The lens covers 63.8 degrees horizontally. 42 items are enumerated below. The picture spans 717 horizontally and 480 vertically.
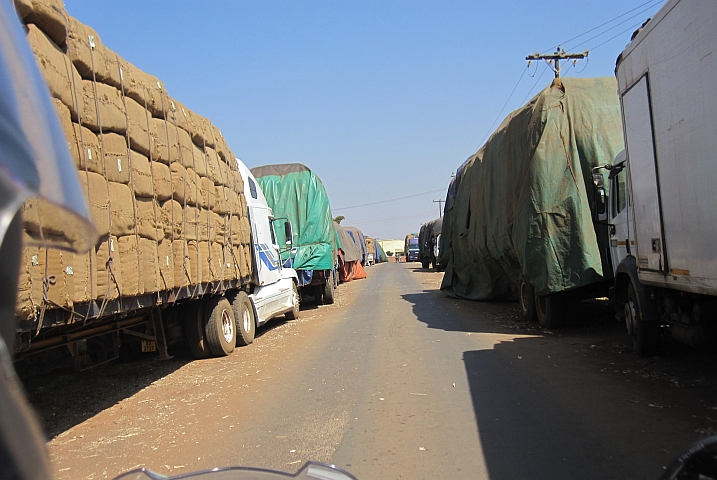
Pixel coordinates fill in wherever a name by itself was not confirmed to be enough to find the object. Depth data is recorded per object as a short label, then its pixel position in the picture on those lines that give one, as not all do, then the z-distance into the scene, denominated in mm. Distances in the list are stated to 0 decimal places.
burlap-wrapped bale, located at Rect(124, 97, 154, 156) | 6516
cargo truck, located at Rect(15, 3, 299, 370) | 5102
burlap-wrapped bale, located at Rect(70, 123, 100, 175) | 5352
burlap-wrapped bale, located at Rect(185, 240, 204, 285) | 7938
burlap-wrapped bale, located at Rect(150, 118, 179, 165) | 7117
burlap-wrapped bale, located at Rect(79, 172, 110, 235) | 5488
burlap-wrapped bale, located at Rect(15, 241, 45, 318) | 4441
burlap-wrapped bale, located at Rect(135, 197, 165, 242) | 6512
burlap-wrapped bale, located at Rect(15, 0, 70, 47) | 4738
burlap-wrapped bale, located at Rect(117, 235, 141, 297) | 6027
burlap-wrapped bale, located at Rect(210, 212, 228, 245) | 9039
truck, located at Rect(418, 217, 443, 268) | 36456
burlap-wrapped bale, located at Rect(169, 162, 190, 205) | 7562
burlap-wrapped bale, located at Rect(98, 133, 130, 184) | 5910
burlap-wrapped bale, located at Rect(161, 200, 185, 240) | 7219
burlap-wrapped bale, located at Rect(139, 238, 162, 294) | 6469
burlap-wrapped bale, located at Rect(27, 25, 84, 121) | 4805
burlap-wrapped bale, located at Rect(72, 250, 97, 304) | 5180
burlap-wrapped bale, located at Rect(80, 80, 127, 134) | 5629
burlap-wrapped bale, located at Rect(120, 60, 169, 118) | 6688
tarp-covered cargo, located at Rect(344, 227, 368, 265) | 39206
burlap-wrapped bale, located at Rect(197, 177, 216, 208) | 8555
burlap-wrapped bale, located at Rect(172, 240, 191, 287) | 7438
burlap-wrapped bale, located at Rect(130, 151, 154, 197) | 6461
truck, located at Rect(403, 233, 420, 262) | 68562
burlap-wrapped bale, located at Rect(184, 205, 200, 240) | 7892
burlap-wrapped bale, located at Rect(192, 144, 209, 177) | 8500
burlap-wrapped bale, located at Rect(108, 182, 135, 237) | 5922
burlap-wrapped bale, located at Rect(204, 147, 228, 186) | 9169
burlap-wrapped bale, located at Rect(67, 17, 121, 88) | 5527
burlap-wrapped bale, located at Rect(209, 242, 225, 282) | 8859
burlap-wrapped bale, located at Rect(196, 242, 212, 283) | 8383
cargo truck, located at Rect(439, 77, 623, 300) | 9844
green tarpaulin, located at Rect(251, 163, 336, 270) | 17000
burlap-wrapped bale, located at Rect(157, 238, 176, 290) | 6969
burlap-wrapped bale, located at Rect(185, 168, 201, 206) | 8039
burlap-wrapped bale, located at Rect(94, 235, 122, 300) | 5559
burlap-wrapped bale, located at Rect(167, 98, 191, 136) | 7875
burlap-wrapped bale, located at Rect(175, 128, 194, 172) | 7737
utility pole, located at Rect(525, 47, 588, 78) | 25547
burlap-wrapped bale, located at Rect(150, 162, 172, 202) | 7004
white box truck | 4910
